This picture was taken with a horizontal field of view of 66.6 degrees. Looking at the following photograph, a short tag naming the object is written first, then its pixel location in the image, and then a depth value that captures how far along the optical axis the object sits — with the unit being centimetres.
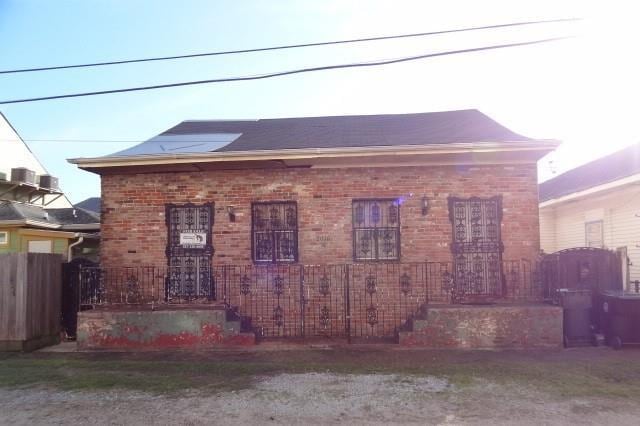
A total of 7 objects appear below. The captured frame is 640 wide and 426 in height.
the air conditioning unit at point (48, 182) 2070
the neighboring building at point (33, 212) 1627
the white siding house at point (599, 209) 1135
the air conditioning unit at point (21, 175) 1928
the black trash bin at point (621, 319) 779
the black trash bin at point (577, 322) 805
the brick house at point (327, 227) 898
